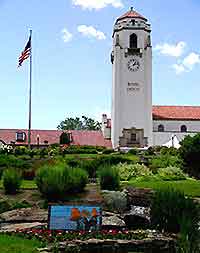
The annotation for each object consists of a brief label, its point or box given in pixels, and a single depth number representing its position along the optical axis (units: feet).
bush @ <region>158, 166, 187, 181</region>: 58.57
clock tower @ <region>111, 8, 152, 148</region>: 144.38
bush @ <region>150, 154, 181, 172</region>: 71.10
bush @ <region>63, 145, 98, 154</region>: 107.61
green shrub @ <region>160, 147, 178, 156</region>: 99.88
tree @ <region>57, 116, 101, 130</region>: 232.71
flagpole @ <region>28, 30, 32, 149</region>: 103.67
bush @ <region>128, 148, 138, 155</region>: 109.65
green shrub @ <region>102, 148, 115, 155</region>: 110.11
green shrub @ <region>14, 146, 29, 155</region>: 99.51
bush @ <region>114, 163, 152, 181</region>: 56.99
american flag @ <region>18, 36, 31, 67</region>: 96.34
